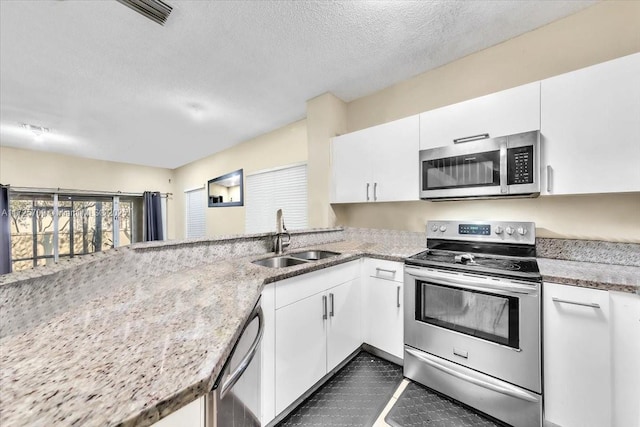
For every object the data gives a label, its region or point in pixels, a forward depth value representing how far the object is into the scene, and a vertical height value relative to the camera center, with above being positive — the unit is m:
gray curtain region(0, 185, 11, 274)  3.83 -0.27
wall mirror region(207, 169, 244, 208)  4.32 +0.43
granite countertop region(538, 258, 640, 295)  1.14 -0.34
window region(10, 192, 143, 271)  4.15 -0.21
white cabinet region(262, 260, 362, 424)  1.38 -0.75
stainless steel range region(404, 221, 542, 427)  1.33 -0.68
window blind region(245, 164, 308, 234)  3.29 +0.21
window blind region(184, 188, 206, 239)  5.38 +0.03
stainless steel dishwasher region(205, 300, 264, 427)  0.57 -0.47
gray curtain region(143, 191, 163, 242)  5.57 -0.06
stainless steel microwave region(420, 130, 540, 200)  1.54 +0.29
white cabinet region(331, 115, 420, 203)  2.11 +0.45
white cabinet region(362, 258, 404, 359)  1.85 -0.74
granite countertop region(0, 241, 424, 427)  0.41 -0.33
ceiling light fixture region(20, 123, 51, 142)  3.24 +1.15
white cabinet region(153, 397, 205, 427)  0.45 -0.39
